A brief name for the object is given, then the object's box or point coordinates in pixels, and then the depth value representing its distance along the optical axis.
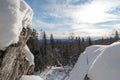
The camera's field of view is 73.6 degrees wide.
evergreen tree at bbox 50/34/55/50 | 28.11
